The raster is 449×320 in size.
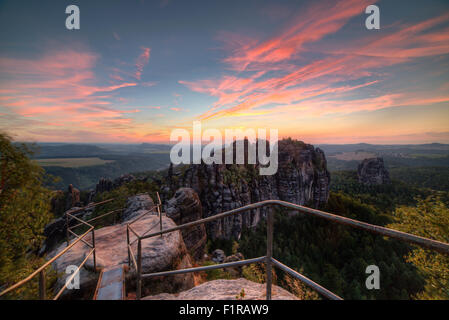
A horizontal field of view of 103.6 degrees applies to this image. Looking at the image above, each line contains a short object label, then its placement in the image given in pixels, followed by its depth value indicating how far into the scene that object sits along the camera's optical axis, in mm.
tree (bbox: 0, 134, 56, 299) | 5141
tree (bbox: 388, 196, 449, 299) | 8859
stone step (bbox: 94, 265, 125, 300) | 4454
